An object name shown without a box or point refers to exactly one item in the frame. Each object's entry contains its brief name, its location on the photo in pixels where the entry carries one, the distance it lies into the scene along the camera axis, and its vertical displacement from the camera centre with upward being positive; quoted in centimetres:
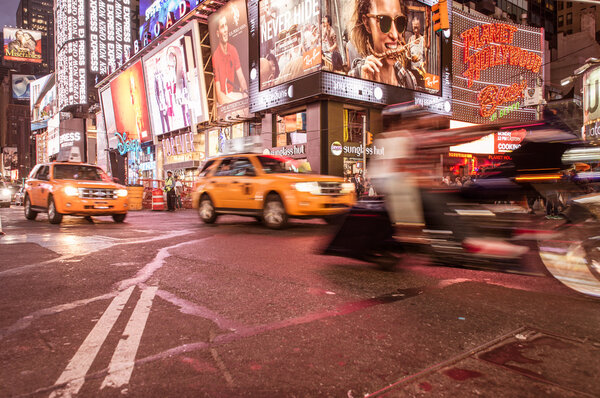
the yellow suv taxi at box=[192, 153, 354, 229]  920 -9
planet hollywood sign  3631 +1135
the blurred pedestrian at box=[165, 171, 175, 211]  2047 -21
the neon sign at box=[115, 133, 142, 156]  4906 +587
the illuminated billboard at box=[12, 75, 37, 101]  11542 +3199
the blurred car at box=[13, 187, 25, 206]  2931 -65
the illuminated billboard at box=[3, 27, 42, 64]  11294 +4399
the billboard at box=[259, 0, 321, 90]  2481 +1003
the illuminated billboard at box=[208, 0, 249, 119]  3084 +1087
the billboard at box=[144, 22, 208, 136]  3525 +1048
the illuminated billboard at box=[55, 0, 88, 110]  6291 +2316
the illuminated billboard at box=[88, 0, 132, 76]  6348 +2607
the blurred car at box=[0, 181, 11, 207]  2544 -23
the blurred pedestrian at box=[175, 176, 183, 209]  2192 -29
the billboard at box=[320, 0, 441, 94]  2491 +1006
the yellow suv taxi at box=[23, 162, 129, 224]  1091 -3
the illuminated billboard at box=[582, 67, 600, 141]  2612 +560
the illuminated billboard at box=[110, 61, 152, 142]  4609 +1083
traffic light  1488 +664
